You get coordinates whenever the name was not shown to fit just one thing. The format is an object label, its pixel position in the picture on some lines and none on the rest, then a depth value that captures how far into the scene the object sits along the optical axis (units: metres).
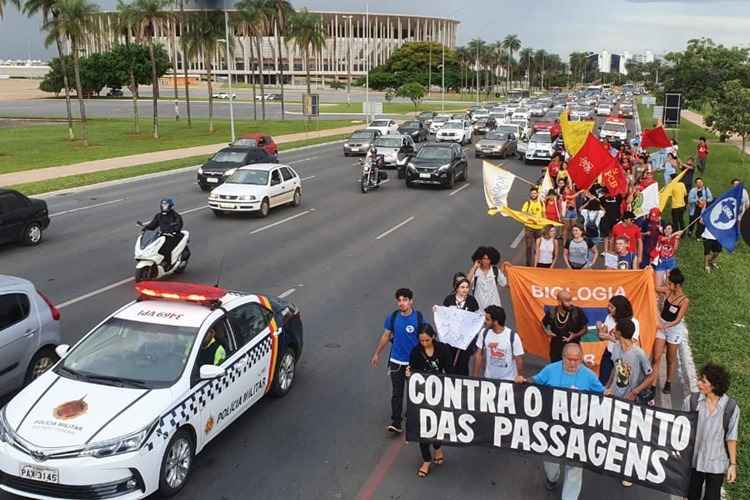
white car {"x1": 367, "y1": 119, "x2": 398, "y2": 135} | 44.88
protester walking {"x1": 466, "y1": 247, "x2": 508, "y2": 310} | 9.98
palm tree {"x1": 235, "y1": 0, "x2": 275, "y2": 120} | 65.06
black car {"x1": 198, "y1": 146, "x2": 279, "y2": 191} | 27.58
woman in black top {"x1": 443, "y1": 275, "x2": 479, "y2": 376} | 7.86
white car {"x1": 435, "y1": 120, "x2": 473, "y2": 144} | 47.34
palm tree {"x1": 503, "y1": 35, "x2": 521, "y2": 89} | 176.25
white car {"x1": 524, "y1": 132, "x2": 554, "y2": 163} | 36.54
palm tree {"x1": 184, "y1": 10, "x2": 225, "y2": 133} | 57.59
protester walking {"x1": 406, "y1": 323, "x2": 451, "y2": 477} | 7.34
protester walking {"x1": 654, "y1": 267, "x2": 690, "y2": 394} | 9.14
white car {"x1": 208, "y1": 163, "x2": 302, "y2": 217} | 21.88
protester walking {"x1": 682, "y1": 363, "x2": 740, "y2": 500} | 6.02
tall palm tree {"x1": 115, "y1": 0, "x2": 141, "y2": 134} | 54.12
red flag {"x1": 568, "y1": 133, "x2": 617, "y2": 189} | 16.11
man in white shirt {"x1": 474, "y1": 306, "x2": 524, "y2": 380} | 7.50
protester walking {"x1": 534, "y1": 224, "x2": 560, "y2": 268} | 12.68
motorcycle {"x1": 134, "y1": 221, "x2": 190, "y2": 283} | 14.55
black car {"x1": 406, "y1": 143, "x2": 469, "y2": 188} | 28.50
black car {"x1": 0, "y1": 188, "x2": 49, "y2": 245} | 17.19
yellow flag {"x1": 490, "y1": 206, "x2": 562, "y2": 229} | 13.55
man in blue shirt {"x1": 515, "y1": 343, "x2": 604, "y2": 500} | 6.66
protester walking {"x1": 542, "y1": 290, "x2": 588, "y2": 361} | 8.52
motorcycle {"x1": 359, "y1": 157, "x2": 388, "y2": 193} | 27.61
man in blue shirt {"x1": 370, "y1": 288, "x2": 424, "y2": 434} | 7.78
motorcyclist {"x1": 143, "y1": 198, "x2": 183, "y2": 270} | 14.82
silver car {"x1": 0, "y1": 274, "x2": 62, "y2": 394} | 8.64
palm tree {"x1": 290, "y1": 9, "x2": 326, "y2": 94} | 75.69
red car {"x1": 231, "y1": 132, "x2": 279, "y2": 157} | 34.61
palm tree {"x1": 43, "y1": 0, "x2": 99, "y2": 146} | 42.56
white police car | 6.31
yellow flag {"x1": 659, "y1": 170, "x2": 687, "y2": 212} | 16.11
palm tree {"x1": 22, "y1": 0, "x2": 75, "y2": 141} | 42.17
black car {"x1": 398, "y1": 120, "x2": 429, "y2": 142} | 49.22
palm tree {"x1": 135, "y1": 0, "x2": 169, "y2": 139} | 54.12
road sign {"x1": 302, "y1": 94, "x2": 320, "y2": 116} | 52.25
